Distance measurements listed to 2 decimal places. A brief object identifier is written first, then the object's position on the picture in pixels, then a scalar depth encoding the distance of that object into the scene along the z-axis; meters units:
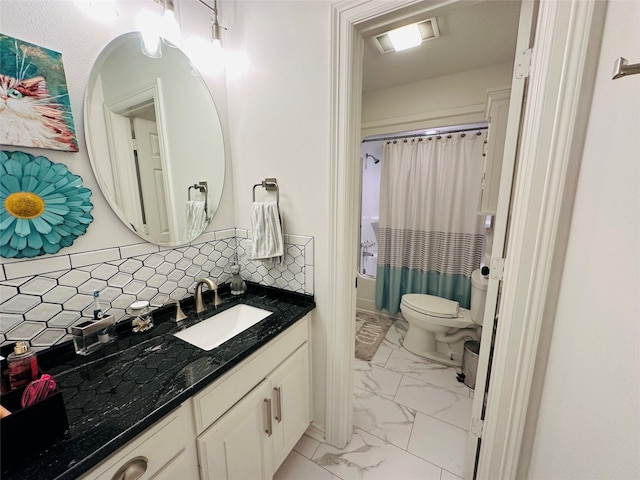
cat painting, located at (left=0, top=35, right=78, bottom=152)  0.74
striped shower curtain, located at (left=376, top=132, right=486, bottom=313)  2.33
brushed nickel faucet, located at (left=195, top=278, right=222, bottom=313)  1.18
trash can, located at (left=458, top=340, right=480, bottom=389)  1.83
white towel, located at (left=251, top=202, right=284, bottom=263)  1.28
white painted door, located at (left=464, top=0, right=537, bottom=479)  0.86
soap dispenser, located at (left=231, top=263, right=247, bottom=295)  1.45
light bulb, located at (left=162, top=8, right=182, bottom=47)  1.02
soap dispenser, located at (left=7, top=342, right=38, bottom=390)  0.66
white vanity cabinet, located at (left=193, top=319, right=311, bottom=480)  0.84
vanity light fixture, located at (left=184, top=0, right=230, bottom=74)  1.23
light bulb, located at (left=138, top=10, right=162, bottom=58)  1.04
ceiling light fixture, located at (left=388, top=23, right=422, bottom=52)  1.49
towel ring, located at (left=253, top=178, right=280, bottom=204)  1.32
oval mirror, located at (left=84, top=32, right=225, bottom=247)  0.97
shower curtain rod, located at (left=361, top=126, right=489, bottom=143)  2.31
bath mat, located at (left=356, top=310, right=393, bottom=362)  2.26
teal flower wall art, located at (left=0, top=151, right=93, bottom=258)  0.76
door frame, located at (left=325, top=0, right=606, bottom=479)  0.76
